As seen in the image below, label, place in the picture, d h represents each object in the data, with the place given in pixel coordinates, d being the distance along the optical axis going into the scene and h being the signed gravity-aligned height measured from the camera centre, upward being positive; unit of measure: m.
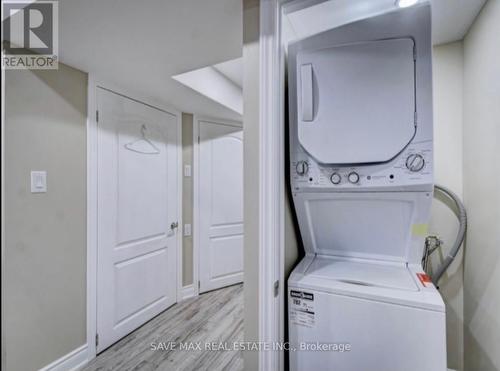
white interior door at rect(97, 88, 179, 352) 2.04 -0.23
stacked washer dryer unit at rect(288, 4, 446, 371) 1.06 +0.00
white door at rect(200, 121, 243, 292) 3.05 -0.23
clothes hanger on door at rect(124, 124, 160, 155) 2.25 +0.39
